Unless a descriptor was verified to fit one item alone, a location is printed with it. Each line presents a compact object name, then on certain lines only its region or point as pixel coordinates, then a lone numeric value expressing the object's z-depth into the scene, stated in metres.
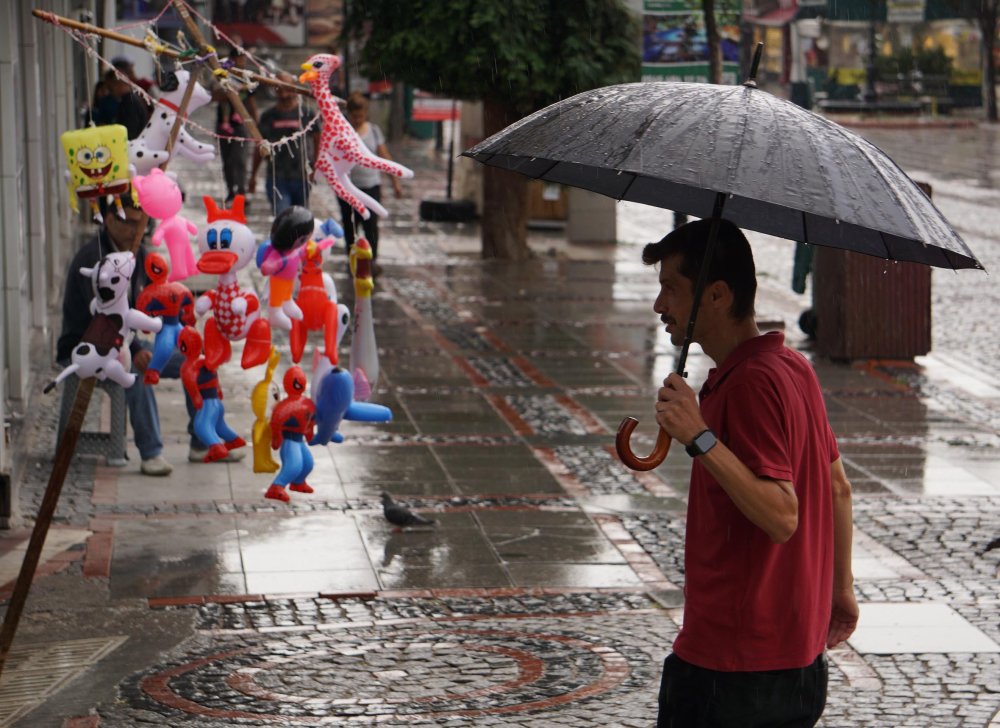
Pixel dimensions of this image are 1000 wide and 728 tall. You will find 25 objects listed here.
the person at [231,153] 40.17
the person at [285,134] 30.13
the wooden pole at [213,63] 13.26
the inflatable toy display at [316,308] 14.34
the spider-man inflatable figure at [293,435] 14.17
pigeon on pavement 15.76
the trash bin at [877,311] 25.37
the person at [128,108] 29.62
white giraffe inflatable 14.27
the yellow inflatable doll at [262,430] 14.38
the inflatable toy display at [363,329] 14.60
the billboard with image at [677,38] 30.24
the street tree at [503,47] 31.32
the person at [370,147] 29.31
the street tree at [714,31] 29.20
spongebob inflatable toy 13.19
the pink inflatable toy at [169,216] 13.86
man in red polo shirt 6.94
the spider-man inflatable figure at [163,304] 14.39
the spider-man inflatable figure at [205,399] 14.61
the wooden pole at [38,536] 10.91
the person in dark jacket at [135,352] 16.52
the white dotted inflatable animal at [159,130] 13.91
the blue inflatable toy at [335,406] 14.16
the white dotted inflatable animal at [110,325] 13.67
